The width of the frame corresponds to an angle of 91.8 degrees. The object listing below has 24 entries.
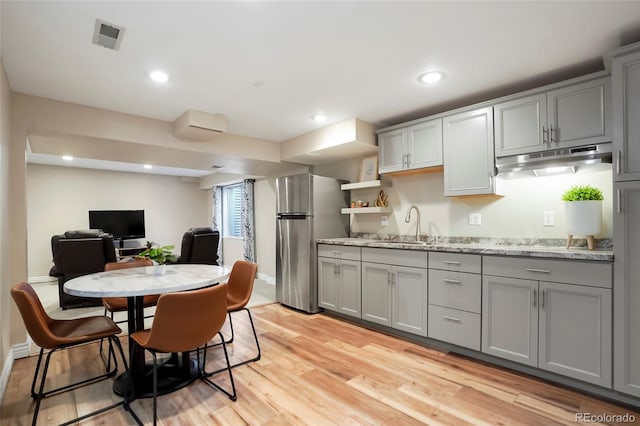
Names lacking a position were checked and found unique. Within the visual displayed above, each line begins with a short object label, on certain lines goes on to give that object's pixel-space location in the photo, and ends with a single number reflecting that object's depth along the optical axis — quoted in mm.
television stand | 7057
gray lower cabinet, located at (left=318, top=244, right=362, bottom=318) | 3641
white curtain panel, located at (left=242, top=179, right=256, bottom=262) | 6469
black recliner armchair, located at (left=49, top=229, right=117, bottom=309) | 4148
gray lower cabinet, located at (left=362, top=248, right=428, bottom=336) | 3035
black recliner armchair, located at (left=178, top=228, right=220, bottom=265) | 4305
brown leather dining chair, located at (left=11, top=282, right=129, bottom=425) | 1838
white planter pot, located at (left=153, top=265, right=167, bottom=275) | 2504
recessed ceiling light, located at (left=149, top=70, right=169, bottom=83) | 2496
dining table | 1952
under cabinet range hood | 2281
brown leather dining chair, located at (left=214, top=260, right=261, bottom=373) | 2658
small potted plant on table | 2518
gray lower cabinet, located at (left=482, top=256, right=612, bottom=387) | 2086
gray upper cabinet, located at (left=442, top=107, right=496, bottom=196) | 2826
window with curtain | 7527
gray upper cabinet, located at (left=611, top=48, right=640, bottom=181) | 1985
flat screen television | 6906
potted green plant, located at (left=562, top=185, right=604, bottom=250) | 2316
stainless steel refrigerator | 4109
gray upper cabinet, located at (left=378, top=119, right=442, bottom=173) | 3207
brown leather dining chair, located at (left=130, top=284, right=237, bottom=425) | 1772
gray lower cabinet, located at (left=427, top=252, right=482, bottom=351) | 2668
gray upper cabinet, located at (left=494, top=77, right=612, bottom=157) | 2271
